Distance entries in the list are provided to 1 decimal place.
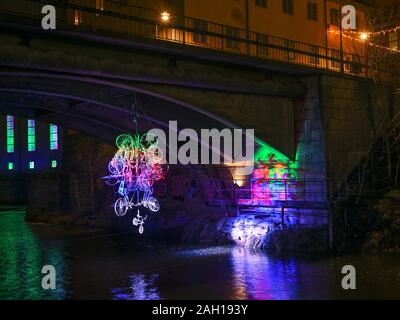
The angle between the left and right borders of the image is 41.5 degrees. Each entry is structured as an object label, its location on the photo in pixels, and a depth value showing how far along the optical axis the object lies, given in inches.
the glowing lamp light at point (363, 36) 1370.3
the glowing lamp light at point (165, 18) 1064.2
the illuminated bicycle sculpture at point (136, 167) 936.5
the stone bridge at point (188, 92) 770.2
